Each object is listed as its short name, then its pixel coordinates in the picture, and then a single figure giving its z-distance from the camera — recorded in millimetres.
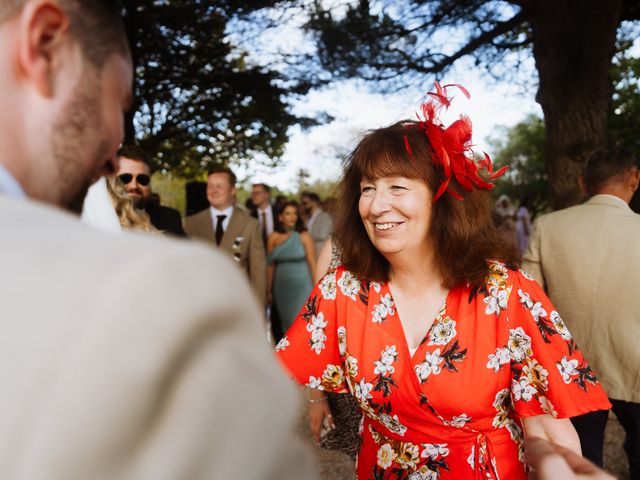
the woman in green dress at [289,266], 5801
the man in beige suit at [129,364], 353
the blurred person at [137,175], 3377
